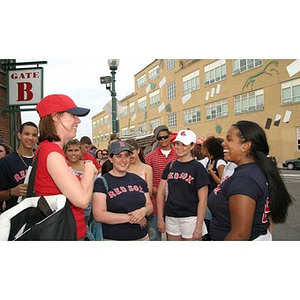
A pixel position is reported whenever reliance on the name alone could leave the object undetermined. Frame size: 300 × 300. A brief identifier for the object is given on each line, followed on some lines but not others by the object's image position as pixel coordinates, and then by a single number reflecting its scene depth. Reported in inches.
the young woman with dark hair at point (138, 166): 156.6
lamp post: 370.3
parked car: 985.5
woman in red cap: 65.9
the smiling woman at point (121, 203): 104.3
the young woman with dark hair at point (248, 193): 76.1
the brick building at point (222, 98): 1049.5
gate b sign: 287.6
